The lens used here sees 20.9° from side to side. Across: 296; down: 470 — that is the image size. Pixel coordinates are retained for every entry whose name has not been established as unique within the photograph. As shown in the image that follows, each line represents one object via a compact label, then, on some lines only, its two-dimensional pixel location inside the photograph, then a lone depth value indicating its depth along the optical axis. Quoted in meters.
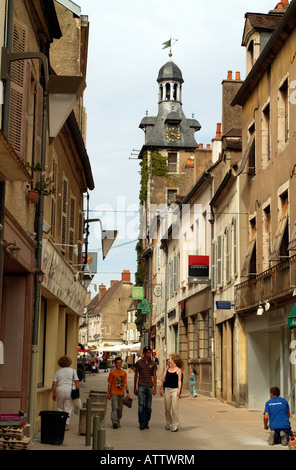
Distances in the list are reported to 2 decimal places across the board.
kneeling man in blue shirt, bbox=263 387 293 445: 12.97
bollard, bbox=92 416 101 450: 9.79
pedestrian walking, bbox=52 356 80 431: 15.30
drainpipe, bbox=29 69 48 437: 14.20
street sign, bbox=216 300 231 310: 24.95
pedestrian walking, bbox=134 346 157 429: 16.88
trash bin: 13.27
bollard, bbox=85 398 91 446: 13.29
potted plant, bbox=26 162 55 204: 12.98
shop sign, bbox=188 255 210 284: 30.59
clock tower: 67.00
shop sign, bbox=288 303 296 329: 16.62
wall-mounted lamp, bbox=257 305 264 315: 20.50
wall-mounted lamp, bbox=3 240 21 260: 11.27
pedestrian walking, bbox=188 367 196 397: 30.81
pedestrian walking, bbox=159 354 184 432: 16.43
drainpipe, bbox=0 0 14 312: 11.45
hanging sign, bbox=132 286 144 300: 58.72
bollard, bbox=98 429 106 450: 8.57
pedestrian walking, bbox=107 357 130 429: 17.19
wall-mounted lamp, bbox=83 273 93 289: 28.90
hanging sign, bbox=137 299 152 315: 53.67
